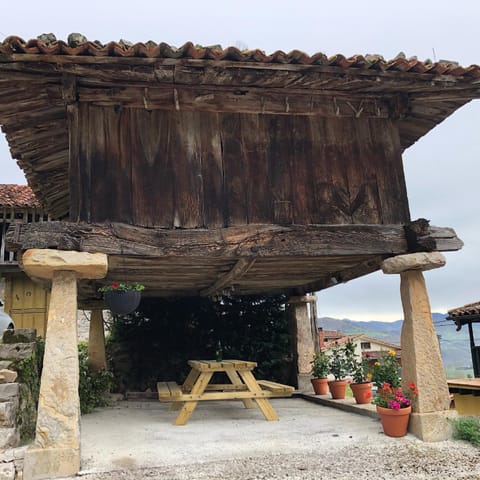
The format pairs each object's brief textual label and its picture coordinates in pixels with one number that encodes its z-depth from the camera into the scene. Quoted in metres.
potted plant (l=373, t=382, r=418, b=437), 5.27
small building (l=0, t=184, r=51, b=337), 14.38
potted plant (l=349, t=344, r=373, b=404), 7.18
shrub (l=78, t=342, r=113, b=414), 7.89
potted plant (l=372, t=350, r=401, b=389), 6.07
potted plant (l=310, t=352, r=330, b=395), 8.60
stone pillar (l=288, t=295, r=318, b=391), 9.65
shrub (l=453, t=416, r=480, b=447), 5.09
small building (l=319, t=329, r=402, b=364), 32.88
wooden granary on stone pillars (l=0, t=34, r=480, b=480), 4.59
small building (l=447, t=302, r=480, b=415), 9.05
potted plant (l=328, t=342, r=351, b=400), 7.88
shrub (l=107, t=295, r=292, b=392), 9.87
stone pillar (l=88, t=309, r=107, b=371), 9.02
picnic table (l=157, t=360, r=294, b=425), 6.12
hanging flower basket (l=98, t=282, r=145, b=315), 5.37
